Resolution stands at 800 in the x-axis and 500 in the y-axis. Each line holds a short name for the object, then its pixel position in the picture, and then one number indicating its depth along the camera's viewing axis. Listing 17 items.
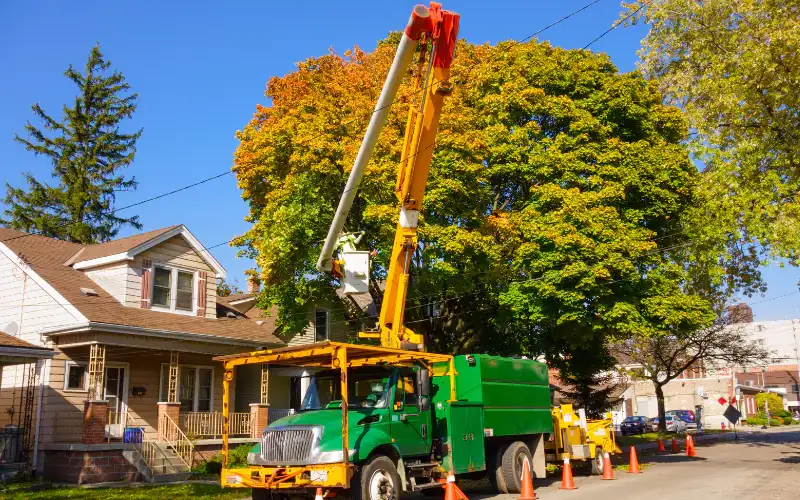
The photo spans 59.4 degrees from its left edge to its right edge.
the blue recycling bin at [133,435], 20.12
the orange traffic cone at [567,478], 14.92
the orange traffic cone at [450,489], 11.16
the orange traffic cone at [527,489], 12.76
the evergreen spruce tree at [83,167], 40.69
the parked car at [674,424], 49.26
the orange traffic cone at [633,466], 18.12
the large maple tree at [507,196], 20.47
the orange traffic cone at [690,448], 23.62
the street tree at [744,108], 18.52
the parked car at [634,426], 45.97
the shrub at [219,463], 19.98
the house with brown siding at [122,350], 18.75
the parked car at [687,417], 52.22
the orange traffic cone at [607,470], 16.61
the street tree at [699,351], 41.28
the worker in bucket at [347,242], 15.20
